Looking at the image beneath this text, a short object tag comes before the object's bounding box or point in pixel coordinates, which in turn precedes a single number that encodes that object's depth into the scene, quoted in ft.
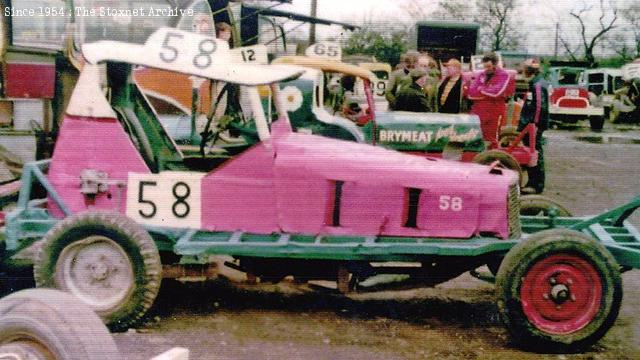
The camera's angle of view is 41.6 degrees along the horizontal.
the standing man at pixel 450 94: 39.11
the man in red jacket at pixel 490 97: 37.86
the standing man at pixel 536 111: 36.60
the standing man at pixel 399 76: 38.19
